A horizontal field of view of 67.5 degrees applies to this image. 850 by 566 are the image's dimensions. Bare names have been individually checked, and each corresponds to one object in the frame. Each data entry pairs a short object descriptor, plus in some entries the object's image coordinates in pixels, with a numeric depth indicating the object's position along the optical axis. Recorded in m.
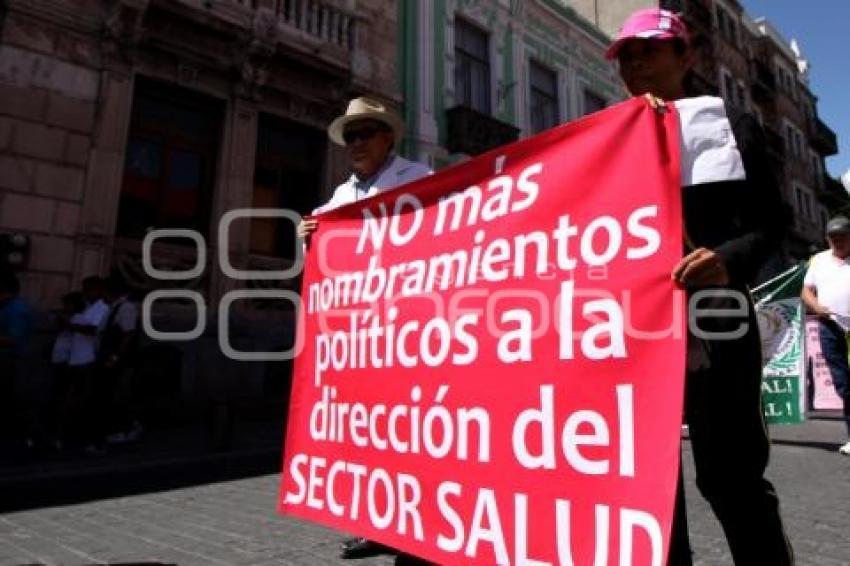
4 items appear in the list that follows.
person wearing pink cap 1.69
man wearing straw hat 3.00
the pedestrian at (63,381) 6.65
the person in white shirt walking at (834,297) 5.14
